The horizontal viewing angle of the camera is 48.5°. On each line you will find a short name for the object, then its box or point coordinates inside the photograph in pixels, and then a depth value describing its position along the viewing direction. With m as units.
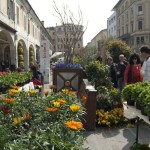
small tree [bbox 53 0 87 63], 8.25
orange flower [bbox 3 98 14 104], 1.80
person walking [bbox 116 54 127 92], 5.11
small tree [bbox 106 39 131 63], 15.31
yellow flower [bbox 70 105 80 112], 1.57
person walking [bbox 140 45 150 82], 2.95
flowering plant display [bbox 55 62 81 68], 5.88
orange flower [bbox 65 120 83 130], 1.26
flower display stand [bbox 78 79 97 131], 3.19
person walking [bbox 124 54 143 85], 3.91
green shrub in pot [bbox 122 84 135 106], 2.20
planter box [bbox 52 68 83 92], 5.69
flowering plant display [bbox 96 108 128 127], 3.33
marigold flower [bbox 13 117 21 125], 1.49
